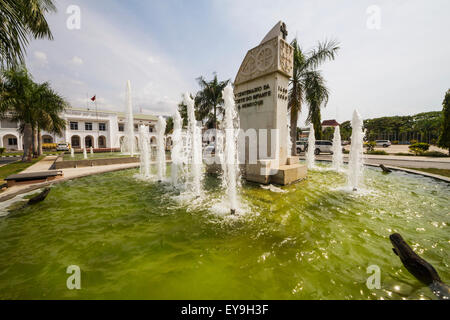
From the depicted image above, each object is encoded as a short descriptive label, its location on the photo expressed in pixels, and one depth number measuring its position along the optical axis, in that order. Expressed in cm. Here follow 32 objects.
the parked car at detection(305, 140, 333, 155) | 2231
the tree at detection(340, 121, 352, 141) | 6437
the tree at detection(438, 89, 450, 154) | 1857
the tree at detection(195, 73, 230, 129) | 2362
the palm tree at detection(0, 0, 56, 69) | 442
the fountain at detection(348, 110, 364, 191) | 679
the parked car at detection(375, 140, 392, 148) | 3994
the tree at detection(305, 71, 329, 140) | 1570
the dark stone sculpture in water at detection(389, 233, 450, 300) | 212
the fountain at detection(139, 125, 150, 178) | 931
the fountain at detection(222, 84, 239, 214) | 532
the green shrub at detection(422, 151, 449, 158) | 1812
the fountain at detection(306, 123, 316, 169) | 1249
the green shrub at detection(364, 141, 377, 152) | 2412
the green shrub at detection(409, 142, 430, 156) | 2068
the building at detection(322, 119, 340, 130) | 9031
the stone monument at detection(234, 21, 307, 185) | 739
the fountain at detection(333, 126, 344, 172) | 1037
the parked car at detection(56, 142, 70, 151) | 3131
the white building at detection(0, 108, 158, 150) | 3575
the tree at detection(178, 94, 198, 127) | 2953
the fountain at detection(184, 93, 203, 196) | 648
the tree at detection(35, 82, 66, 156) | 1783
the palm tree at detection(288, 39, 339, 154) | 1559
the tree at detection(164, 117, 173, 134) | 4275
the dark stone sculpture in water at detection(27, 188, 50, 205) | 526
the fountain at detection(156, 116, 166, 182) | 829
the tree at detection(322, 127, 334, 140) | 6182
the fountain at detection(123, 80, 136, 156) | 2601
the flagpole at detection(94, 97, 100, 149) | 4162
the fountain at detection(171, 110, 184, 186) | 781
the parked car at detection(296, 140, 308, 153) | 2450
